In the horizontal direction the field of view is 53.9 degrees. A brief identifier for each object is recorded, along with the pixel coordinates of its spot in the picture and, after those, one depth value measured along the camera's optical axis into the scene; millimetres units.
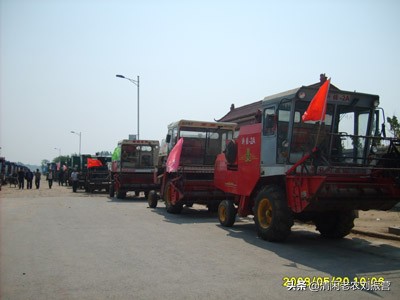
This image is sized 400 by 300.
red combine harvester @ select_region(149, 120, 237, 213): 13875
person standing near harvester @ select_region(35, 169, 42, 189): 34050
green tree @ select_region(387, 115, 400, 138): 21000
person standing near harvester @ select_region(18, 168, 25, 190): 33406
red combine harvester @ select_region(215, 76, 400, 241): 7895
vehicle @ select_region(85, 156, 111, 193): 27141
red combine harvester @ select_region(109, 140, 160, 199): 21641
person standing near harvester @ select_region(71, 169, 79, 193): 29361
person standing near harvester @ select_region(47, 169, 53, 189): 34559
